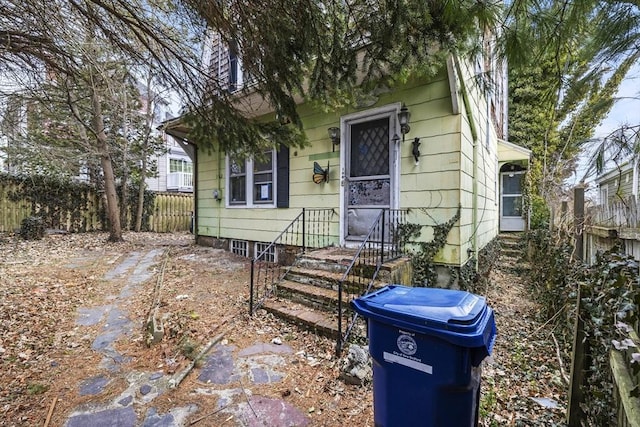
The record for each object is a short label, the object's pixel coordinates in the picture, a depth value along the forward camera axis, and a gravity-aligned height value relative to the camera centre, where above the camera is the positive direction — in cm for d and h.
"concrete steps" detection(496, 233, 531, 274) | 758 -108
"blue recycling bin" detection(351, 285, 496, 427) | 153 -73
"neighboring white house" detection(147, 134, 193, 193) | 1786 +247
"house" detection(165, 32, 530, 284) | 449 +82
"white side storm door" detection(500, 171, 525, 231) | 1089 +54
